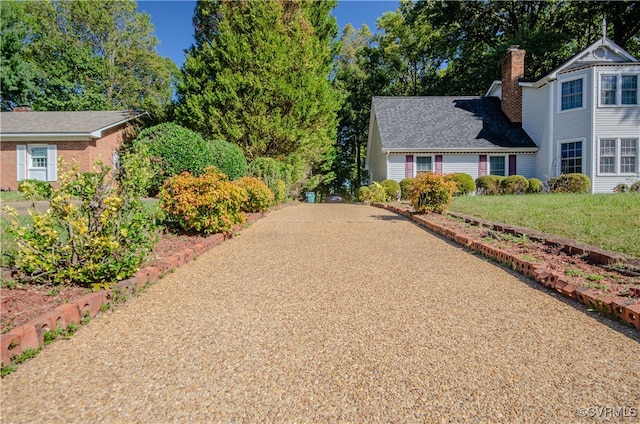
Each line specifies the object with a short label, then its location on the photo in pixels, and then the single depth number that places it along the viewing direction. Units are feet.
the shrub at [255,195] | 31.55
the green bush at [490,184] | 55.83
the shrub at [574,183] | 49.85
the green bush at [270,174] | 43.34
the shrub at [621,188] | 50.34
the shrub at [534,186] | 54.44
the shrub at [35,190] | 10.71
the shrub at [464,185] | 55.06
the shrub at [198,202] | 18.84
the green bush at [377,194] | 53.62
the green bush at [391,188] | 57.26
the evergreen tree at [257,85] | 53.57
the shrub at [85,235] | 10.72
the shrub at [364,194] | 55.31
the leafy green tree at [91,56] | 94.07
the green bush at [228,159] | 33.71
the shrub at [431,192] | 29.81
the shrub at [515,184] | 54.24
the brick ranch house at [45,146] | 54.49
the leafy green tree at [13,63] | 85.56
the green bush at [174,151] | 27.45
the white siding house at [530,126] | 51.13
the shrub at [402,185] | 54.89
